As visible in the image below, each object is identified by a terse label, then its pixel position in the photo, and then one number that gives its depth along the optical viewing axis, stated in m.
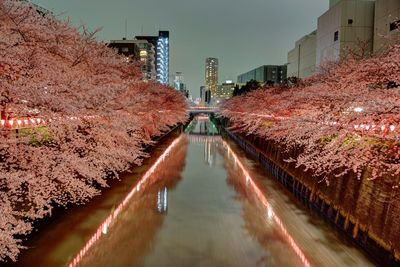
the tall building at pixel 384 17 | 34.75
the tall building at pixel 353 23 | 41.66
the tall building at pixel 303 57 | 56.97
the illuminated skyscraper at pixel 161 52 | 130.50
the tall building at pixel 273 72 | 130.00
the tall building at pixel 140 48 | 76.62
